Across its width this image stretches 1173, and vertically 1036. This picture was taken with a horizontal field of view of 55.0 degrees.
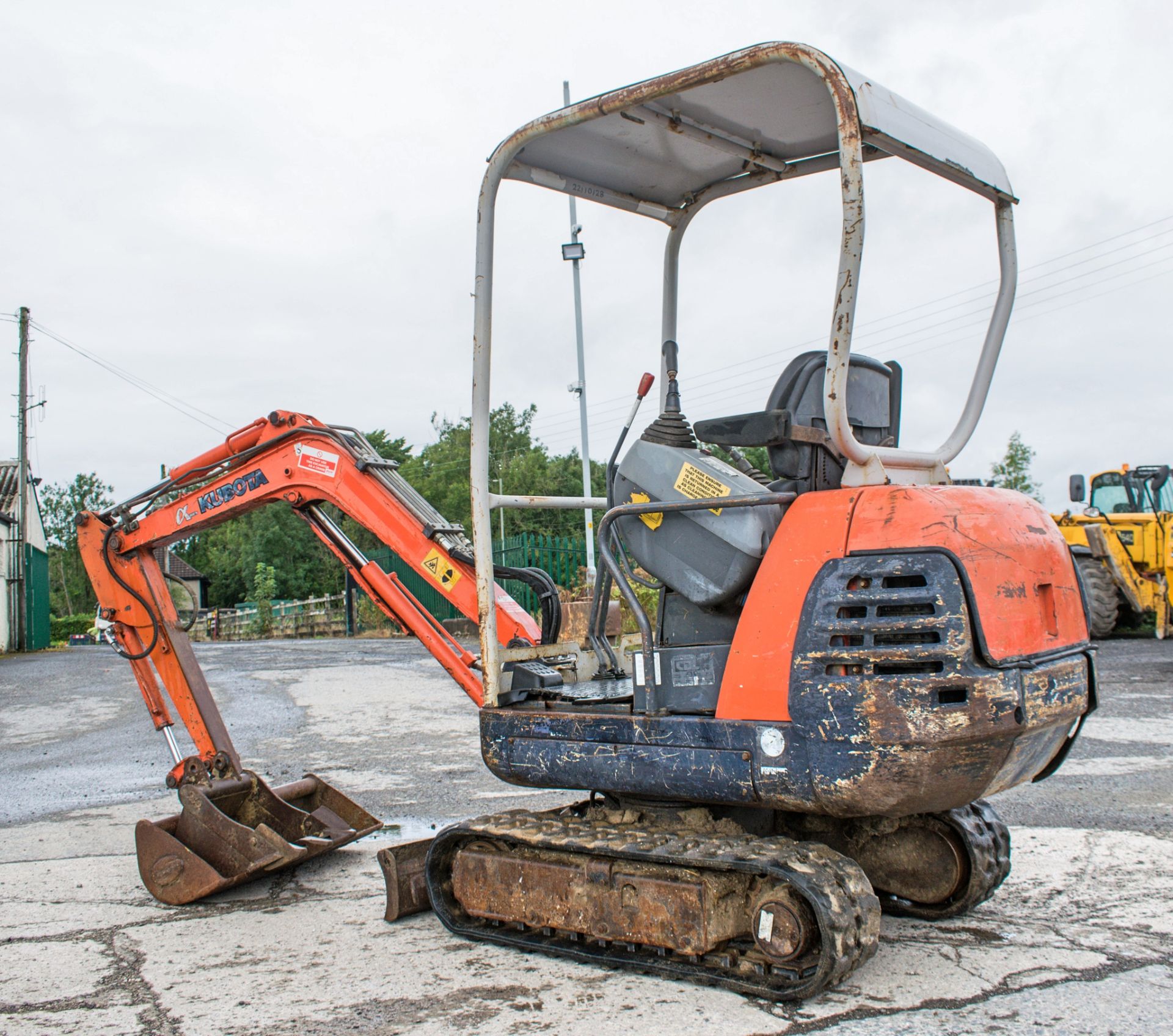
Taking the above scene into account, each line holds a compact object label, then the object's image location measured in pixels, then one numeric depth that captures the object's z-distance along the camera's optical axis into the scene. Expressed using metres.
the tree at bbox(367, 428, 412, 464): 56.03
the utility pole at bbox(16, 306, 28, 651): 26.94
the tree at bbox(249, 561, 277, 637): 33.62
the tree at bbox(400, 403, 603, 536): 46.97
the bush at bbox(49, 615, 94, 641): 47.41
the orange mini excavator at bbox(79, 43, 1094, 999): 3.37
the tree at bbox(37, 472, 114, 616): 73.12
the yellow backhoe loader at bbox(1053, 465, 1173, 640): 15.63
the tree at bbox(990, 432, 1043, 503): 36.47
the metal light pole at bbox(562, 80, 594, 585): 15.85
